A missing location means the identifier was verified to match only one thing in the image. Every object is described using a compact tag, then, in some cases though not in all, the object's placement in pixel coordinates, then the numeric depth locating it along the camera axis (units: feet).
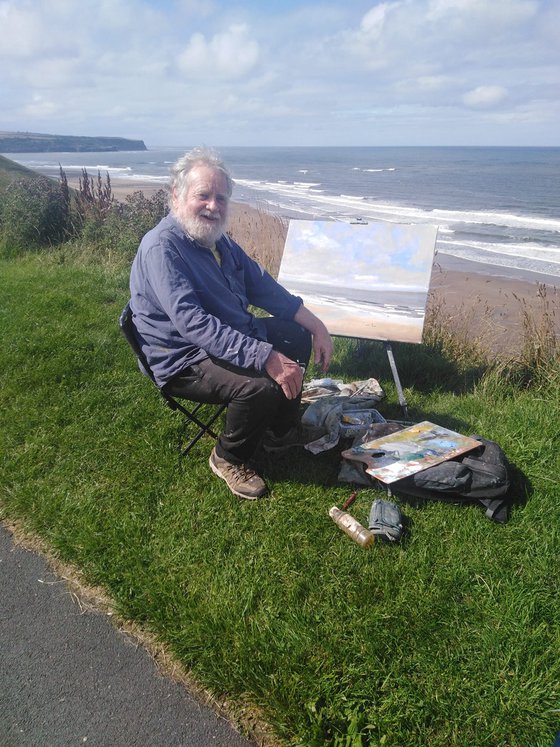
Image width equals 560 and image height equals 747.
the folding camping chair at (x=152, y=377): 10.05
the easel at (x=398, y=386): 13.23
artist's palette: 10.16
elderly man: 9.35
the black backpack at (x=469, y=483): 9.71
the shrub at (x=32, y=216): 28.04
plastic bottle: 9.04
